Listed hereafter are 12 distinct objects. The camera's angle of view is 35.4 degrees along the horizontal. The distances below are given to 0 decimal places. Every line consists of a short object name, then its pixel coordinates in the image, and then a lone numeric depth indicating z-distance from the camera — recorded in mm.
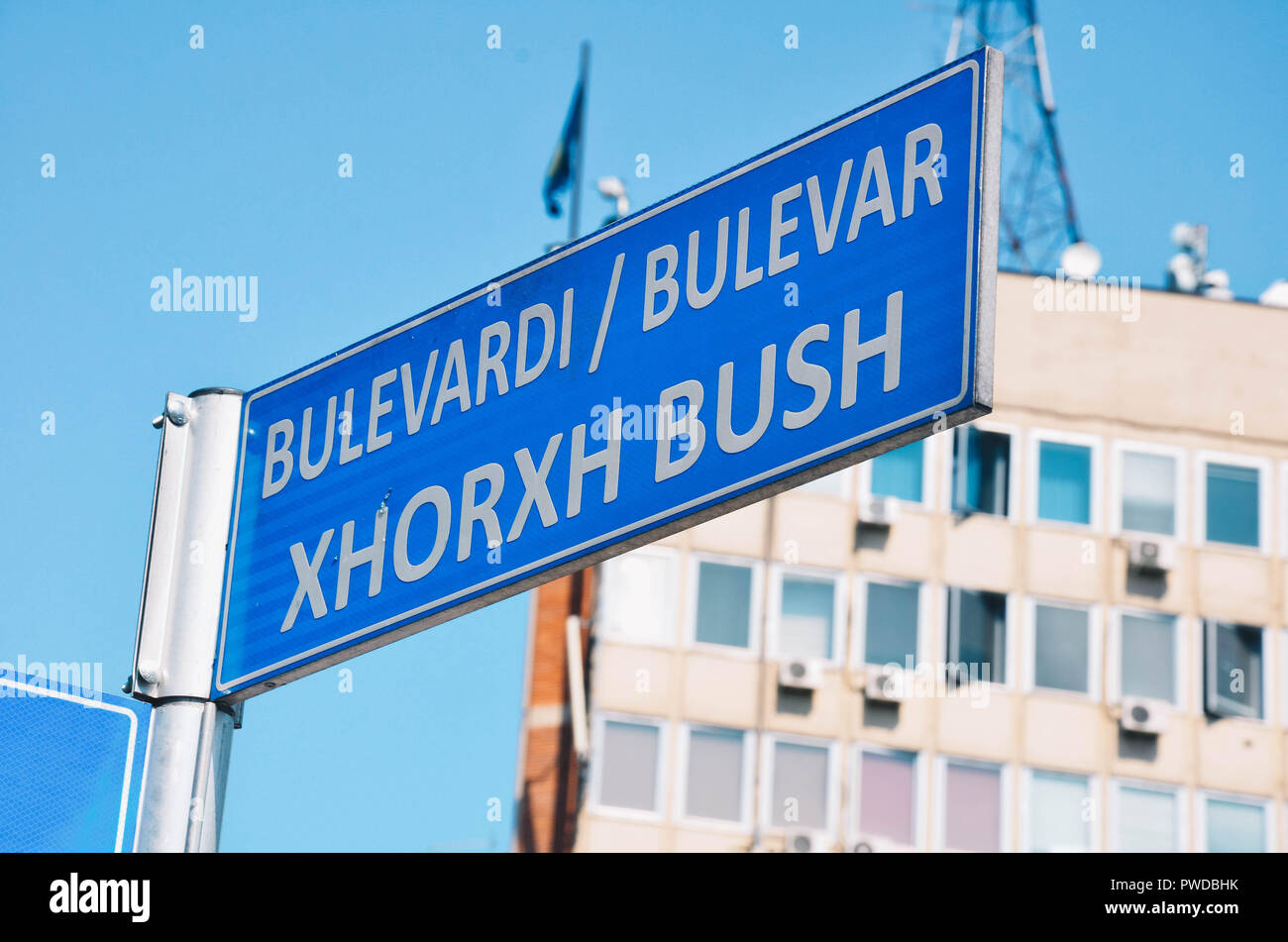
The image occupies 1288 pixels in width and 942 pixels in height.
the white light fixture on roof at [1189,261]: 29031
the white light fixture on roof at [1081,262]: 28609
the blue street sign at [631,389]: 3104
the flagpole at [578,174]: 31250
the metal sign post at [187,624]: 3480
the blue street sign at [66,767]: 4082
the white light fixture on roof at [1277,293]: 28188
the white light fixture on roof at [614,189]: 29453
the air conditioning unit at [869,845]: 22703
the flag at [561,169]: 32500
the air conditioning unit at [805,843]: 22359
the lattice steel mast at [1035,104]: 30828
